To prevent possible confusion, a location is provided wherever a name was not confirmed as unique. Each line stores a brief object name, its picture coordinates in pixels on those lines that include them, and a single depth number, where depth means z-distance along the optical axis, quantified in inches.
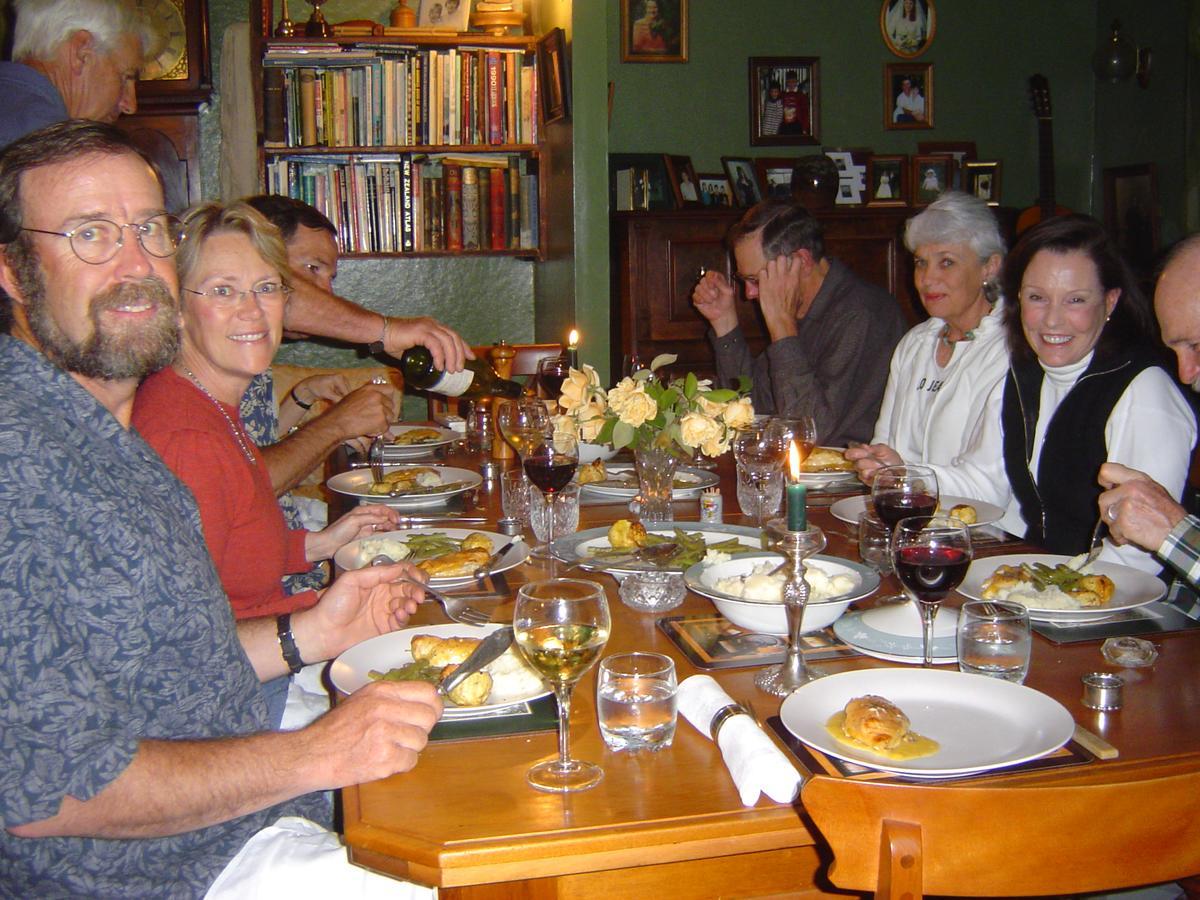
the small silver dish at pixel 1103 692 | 46.4
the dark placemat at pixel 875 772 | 40.1
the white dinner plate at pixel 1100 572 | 57.6
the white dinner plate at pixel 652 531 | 71.7
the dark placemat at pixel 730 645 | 53.0
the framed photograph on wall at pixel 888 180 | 211.5
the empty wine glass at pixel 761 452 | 81.4
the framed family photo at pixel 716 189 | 203.5
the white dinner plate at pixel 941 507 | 80.7
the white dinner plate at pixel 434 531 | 68.6
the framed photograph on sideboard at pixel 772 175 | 205.6
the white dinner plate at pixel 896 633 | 52.6
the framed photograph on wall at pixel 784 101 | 208.7
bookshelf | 180.1
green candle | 46.7
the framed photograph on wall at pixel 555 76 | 168.7
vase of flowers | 78.5
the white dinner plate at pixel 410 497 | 92.0
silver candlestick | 48.8
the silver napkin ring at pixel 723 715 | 43.1
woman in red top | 68.3
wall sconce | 209.2
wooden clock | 174.4
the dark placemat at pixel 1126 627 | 55.6
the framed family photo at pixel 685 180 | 197.5
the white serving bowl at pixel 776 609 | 53.6
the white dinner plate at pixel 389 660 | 47.6
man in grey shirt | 136.7
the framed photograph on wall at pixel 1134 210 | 207.5
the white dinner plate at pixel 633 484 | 93.1
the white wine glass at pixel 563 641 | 42.4
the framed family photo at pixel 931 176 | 214.8
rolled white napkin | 38.5
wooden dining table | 36.9
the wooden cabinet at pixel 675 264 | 183.0
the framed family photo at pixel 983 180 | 217.6
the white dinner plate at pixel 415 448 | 115.8
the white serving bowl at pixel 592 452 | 104.5
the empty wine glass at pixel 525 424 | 89.0
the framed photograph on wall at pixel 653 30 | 202.8
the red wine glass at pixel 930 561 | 50.4
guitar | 214.1
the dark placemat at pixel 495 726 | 45.6
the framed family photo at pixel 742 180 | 204.8
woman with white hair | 111.3
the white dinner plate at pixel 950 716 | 40.1
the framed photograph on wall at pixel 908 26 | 213.9
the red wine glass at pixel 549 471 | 72.5
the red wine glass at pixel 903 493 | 64.3
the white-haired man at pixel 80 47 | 104.5
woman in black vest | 81.9
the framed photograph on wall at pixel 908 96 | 214.8
